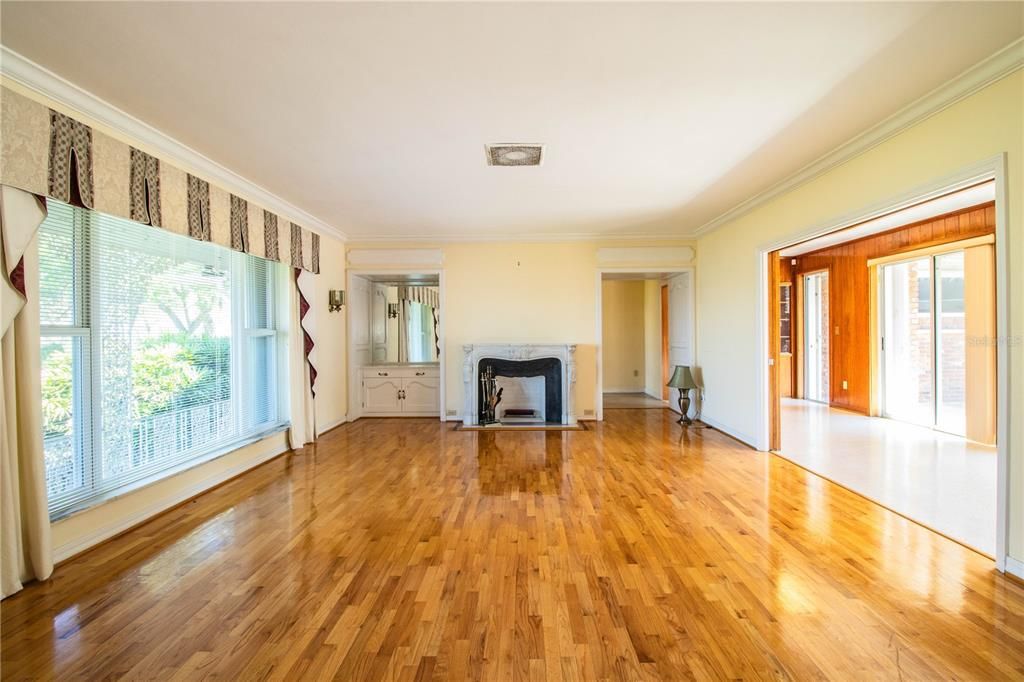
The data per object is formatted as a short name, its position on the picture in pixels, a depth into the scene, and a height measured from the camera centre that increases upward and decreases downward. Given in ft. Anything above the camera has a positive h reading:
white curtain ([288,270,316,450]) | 15.31 -1.35
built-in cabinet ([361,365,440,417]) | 20.93 -2.54
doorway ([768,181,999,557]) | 11.50 -1.55
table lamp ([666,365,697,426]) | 18.97 -2.27
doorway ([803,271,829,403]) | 24.80 -0.36
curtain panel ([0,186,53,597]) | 6.70 -1.10
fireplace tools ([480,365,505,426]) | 19.53 -2.65
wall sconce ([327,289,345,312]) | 18.67 +1.63
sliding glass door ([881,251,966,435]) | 17.31 -0.56
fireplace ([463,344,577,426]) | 19.24 -1.55
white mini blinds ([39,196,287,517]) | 7.98 -0.26
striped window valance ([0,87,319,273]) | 6.88 +3.17
